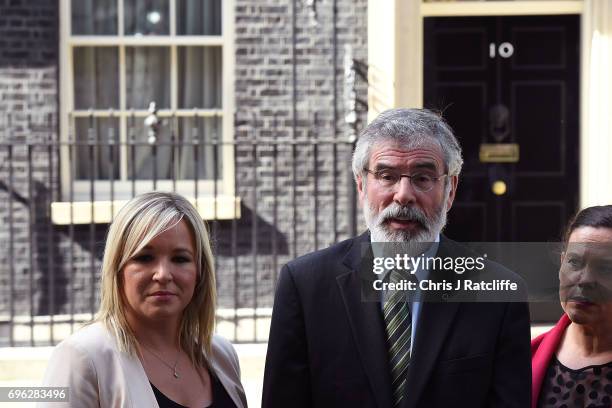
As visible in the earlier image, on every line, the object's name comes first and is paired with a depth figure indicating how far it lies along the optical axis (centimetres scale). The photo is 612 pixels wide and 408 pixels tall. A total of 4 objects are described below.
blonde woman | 299
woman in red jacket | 310
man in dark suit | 294
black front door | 857
